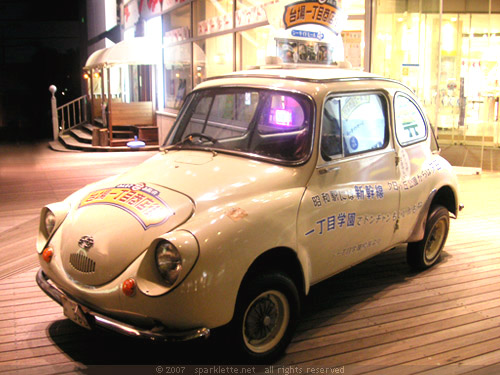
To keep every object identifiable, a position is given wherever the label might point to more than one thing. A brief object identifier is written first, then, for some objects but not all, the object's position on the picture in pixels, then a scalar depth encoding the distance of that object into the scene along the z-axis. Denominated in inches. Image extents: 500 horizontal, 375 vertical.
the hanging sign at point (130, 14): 735.7
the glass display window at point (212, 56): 483.5
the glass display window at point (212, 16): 479.8
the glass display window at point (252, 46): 431.5
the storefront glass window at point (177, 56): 561.0
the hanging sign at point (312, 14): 269.3
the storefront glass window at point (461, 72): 572.1
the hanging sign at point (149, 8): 632.4
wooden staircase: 603.6
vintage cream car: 115.9
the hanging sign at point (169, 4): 568.4
